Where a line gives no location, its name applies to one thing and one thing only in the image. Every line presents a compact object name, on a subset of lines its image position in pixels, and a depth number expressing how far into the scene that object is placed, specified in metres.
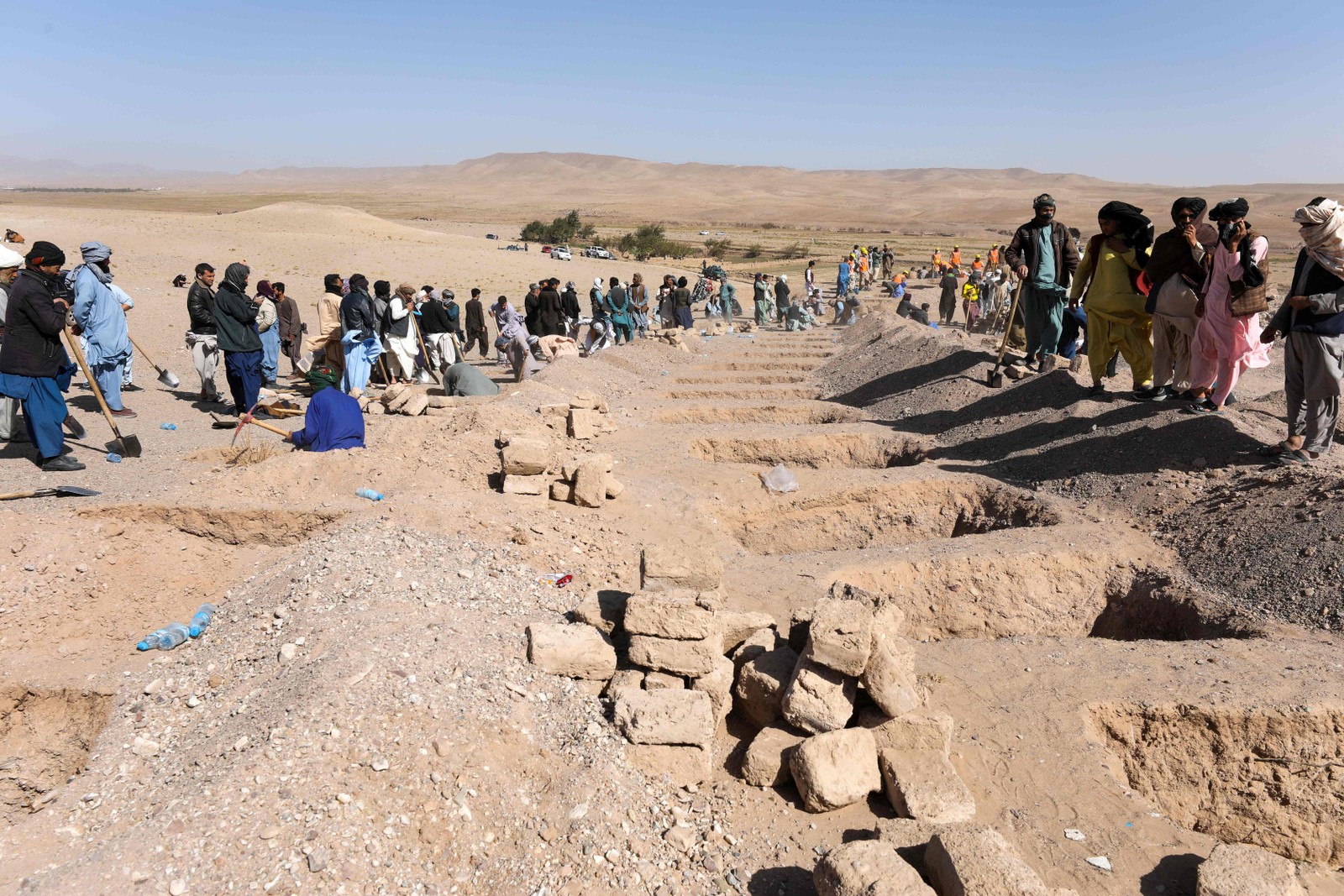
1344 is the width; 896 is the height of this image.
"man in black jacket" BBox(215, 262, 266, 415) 8.95
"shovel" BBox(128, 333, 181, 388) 11.61
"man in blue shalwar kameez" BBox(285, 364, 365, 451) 7.57
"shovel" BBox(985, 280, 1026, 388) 10.09
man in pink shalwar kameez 6.68
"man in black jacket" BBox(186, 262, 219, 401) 9.47
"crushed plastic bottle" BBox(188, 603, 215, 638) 5.01
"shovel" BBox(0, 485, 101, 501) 6.15
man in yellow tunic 8.19
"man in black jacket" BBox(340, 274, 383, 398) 10.13
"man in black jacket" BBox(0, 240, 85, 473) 6.70
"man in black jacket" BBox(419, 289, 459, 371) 11.73
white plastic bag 7.94
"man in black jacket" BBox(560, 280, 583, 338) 15.30
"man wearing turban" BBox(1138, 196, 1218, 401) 7.11
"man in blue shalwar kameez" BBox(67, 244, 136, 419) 9.20
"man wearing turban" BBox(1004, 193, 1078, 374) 9.45
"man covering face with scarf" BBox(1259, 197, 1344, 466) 5.71
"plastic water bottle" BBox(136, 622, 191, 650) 4.87
